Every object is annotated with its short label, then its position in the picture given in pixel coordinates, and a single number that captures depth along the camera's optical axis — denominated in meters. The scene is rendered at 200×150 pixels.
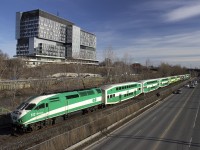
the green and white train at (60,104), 23.03
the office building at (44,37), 156.50
